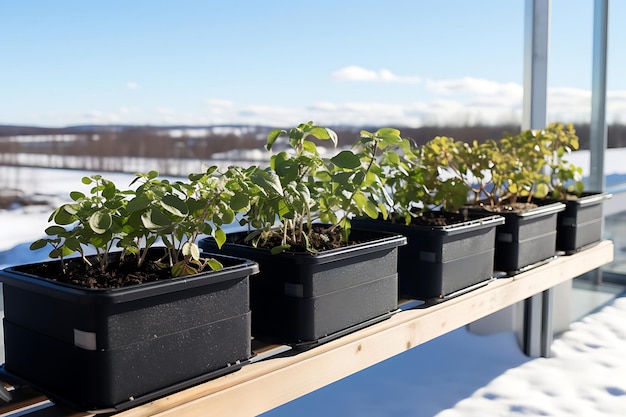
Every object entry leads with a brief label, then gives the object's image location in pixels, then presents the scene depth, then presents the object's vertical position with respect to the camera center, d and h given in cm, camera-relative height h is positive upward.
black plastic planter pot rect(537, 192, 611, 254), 218 -28
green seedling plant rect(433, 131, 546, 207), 194 -6
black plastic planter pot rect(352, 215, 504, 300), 152 -28
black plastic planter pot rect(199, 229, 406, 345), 117 -28
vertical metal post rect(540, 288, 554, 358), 263 -74
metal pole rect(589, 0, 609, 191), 316 +23
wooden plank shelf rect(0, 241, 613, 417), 96 -40
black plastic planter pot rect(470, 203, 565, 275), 186 -28
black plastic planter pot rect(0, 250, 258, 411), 88 -28
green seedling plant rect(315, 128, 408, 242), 126 -8
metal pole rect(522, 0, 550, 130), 249 +34
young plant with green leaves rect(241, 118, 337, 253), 117 -8
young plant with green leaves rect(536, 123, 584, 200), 223 -9
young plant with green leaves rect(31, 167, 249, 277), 99 -11
